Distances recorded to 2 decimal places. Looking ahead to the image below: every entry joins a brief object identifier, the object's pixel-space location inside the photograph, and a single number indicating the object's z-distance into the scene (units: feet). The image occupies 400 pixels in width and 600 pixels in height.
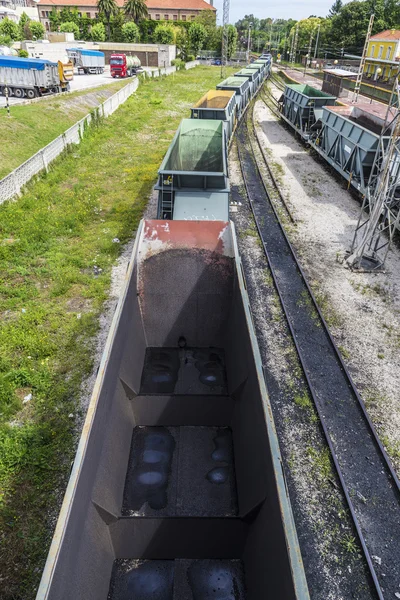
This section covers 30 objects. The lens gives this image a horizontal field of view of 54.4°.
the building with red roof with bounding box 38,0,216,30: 298.74
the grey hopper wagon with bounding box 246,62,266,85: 126.70
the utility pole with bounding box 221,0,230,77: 180.45
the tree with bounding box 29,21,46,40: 209.08
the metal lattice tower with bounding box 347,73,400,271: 30.40
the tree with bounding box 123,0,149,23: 229.25
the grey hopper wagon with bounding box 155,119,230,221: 29.89
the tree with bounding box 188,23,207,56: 247.70
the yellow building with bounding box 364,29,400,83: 156.66
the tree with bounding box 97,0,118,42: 217.15
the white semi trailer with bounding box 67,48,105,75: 156.15
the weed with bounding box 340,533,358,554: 16.37
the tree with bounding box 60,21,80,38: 230.68
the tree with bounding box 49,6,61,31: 250.16
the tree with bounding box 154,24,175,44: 225.56
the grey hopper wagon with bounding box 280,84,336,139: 71.22
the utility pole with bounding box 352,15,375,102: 80.00
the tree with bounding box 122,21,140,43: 223.92
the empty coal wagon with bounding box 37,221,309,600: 12.00
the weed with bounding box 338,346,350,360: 26.26
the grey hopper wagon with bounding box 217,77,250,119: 79.97
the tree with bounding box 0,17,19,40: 188.81
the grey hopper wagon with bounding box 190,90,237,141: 57.74
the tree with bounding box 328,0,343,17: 343.46
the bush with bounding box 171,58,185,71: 189.10
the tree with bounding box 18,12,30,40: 211.47
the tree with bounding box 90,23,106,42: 225.91
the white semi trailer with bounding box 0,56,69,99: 90.84
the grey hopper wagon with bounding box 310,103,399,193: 46.37
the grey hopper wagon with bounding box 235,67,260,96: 105.54
